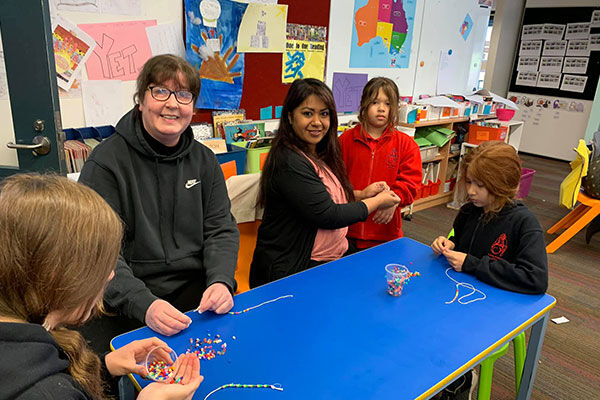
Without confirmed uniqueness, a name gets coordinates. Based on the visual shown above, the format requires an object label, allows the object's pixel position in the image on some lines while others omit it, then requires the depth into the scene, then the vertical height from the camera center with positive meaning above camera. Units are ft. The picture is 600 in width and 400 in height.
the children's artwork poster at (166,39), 8.12 +0.38
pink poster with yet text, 7.45 +0.13
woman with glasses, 4.72 -1.52
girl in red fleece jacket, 7.73 -1.52
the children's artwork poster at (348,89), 12.05 -0.56
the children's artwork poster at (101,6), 6.93 +0.81
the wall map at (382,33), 12.14 +1.08
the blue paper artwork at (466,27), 15.72 +1.70
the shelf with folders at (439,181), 14.80 -3.74
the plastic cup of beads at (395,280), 4.76 -2.24
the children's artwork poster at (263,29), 9.43 +0.77
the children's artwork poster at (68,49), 7.00 +0.09
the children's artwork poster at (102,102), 7.58 -0.80
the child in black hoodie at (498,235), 5.01 -1.89
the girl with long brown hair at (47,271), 2.11 -1.12
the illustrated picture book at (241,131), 9.35 -1.44
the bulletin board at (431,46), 11.70 +0.87
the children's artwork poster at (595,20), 20.24 +2.80
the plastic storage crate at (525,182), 15.39 -3.61
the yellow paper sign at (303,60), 10.55 +0.15
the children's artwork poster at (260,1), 9.26 +1.33
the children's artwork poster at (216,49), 8.61 +0.25
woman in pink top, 5.95 -1.80
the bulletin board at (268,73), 9.93 -0.20
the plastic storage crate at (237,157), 8.24 -1.76
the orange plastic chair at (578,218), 11.95 -3.82
